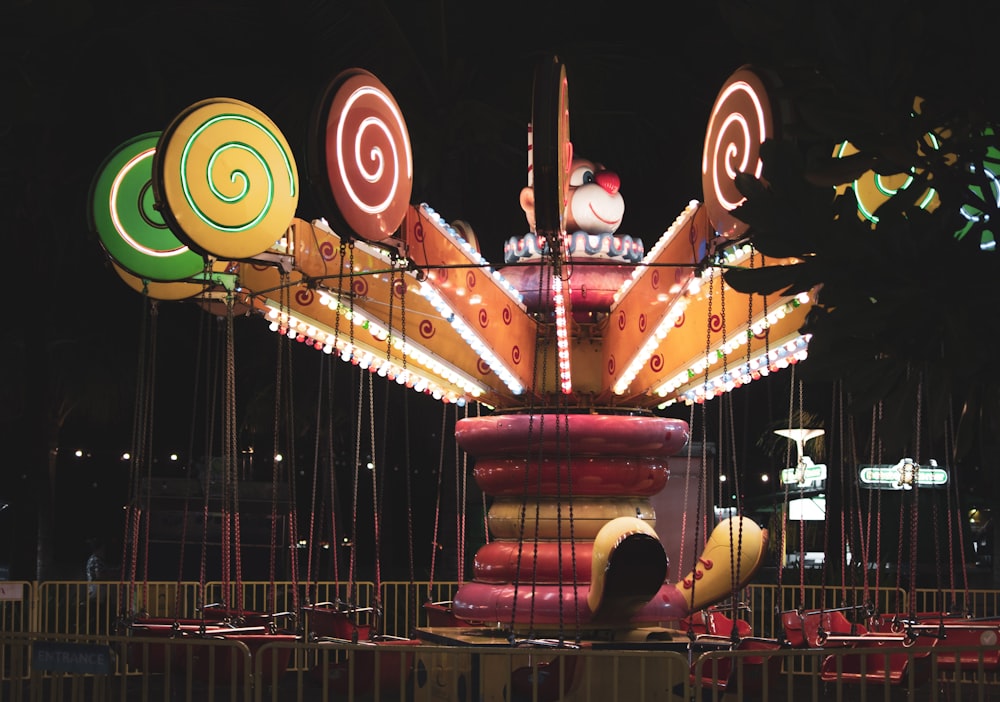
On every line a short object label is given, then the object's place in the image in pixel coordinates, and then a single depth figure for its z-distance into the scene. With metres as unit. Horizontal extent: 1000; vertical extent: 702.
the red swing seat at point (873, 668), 8.61
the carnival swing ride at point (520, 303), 8.23
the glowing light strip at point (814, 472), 38.17
